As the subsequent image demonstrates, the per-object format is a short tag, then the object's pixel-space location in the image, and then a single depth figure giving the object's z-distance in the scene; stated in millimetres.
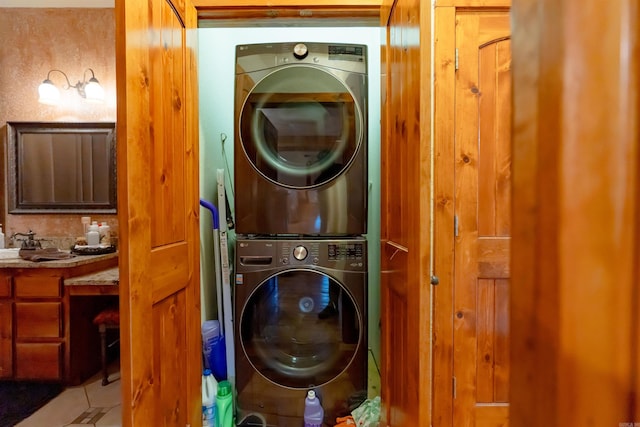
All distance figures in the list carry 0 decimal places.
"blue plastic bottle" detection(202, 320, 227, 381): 1594
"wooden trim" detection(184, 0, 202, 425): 1225
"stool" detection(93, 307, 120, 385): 1914
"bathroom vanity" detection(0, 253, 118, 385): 1875
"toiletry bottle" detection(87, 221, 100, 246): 2184
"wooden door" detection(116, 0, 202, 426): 819
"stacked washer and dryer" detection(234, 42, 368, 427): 1466
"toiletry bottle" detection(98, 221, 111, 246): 2279
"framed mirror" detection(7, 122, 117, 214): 2334
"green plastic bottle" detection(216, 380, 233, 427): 1456
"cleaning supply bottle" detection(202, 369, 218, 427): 1464
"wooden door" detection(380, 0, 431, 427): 831
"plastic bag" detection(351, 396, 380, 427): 1415
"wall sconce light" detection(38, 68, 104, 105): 2236
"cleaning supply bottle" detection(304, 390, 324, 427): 1441
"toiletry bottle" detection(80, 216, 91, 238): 2328
